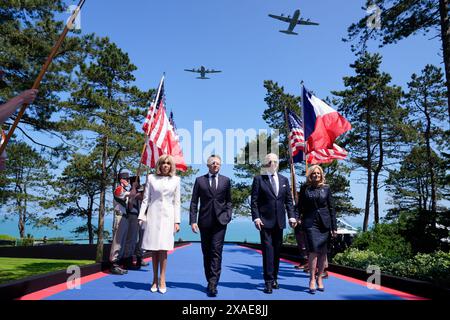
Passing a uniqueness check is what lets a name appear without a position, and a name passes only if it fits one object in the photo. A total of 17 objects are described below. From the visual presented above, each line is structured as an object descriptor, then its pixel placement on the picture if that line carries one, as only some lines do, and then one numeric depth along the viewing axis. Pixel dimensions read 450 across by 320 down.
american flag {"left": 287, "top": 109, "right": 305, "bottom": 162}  11.69
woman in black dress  6.14
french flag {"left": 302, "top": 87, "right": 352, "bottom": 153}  9.59
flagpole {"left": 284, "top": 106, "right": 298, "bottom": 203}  9.74
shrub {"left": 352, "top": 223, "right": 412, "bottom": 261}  10.28
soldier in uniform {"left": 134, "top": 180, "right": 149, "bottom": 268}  8.40
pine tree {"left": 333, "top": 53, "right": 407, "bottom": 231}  31.22
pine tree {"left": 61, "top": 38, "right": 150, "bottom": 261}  21.67
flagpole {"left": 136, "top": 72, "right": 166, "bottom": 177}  8.39
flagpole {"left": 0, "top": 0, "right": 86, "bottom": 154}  3.69
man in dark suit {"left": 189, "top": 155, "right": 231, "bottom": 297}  5.65
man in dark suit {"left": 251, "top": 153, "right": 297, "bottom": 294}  5.89
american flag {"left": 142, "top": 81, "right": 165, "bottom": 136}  8.52
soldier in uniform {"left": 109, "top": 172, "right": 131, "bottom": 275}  7.56
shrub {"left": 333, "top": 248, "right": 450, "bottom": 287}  6.74
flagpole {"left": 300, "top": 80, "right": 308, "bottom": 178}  9.25
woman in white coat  5.66
